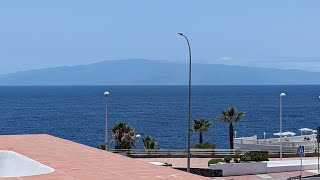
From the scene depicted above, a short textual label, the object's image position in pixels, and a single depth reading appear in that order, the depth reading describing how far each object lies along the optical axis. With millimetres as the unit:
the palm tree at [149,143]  57844
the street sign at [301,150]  32969
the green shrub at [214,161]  39094
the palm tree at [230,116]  71200
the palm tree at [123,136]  55719
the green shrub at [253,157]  39688
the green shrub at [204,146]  56475
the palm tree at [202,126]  70812
